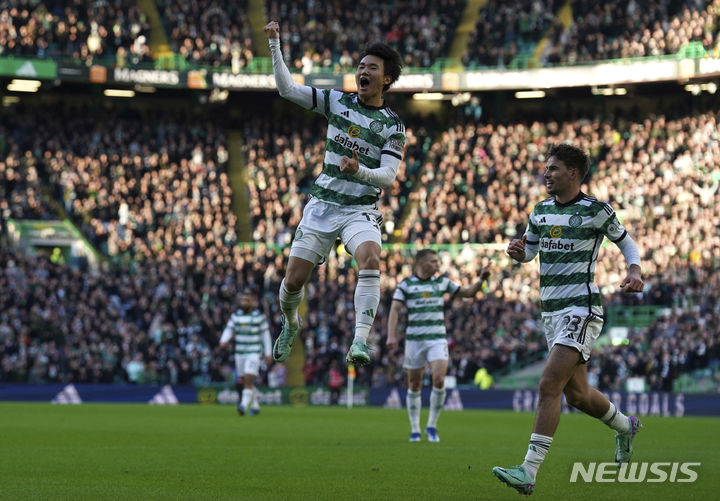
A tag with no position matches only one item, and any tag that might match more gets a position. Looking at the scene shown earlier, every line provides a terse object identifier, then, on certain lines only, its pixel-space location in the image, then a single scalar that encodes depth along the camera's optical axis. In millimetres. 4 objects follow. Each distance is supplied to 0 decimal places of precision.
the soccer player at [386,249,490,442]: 33469
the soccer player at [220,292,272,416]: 47344
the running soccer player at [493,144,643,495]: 18297
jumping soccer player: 19937
